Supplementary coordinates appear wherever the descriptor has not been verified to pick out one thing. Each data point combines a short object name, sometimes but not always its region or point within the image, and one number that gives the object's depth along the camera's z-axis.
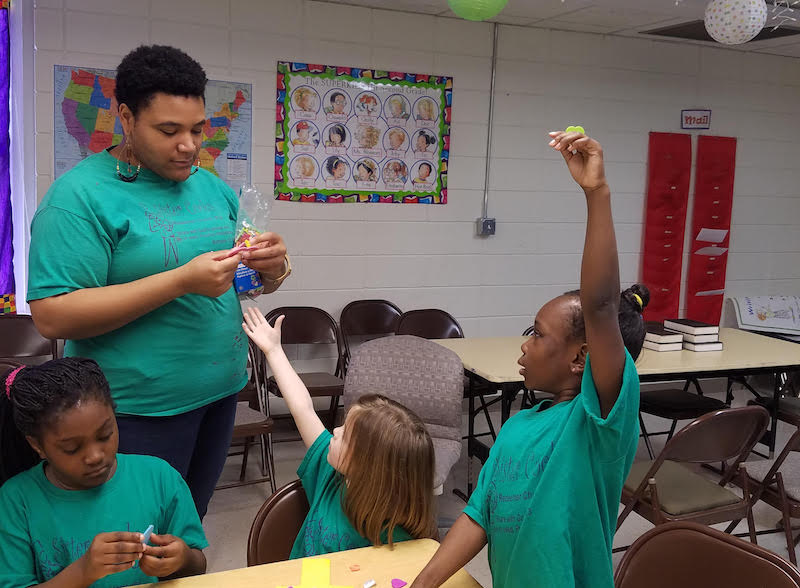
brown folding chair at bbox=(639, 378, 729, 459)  4.05
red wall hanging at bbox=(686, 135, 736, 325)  5.83
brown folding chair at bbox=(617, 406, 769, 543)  2.79
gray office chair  3.20
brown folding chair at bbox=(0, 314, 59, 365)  3.93
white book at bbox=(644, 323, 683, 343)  4.15
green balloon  3.18
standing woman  1.56
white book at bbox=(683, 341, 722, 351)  4.16
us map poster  4.16
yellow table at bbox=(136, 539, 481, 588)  1.47
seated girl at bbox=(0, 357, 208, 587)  1.44
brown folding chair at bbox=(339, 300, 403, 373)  4.83
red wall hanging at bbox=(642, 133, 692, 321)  5.69
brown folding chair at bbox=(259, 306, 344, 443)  4.66
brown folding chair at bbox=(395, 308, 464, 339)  4.76
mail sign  5.73
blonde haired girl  1.70
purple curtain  3.95
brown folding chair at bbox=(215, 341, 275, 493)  3.50
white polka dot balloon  3.42
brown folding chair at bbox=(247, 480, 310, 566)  1.78
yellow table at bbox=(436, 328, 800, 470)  3.59
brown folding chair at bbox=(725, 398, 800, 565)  2.94
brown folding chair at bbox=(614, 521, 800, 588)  1.54
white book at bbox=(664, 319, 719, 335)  4.18
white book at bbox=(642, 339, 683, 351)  4.14
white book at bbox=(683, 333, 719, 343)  4.17
